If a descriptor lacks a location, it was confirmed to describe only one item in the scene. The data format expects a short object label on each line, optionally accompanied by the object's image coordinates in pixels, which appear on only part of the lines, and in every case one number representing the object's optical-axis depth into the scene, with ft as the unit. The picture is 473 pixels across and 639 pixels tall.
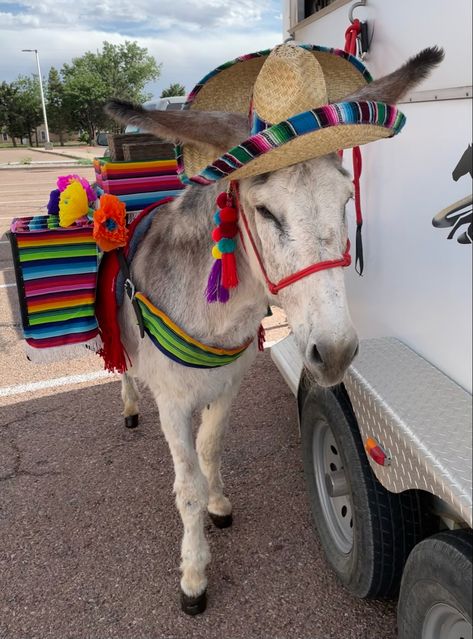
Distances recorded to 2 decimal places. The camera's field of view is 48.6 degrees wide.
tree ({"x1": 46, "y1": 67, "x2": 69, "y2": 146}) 207.00
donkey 4.84
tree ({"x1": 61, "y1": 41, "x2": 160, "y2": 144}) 197.36
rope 6.70
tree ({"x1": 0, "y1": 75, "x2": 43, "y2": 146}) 221.66
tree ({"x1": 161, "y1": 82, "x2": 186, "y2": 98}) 212.84
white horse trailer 4.90
